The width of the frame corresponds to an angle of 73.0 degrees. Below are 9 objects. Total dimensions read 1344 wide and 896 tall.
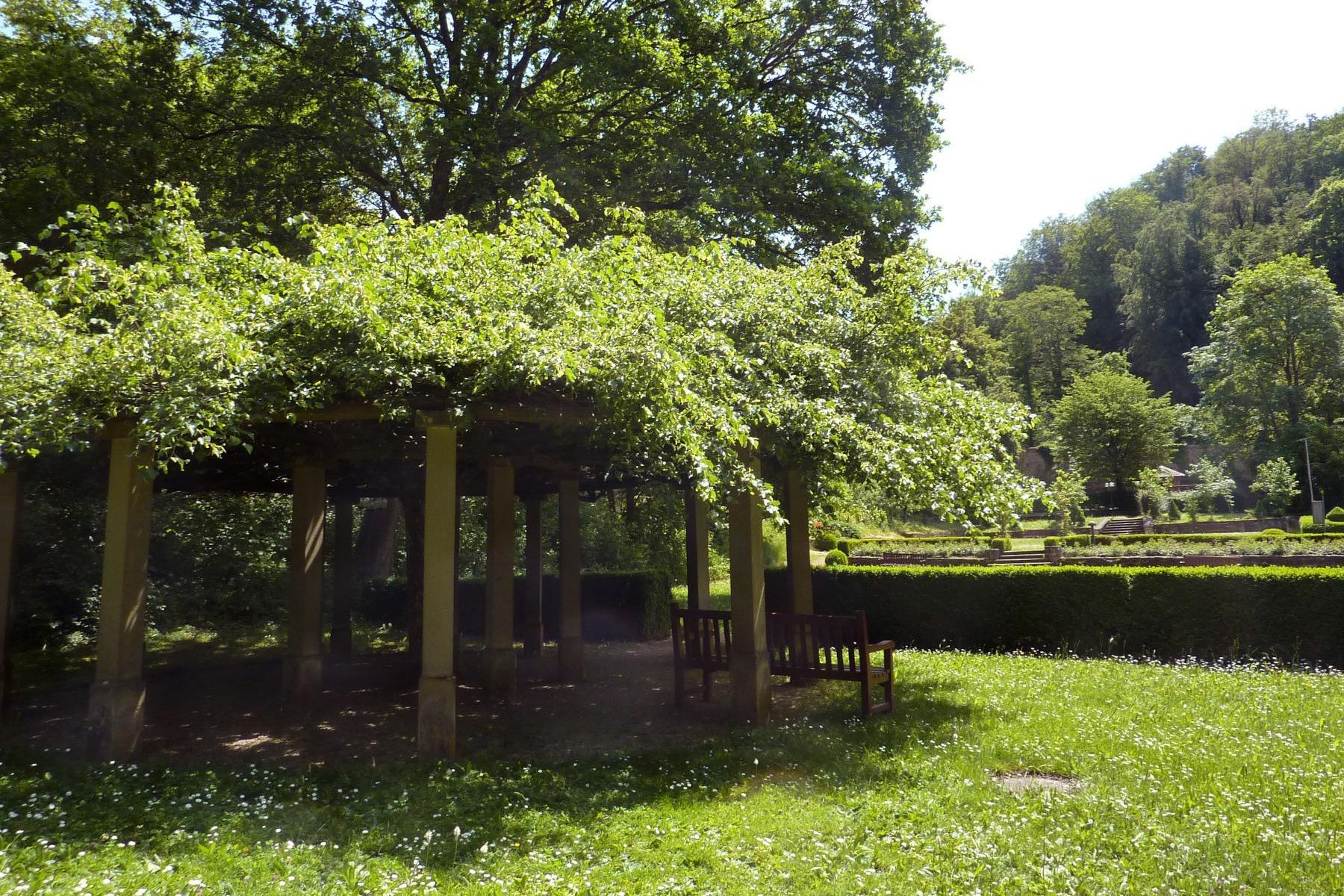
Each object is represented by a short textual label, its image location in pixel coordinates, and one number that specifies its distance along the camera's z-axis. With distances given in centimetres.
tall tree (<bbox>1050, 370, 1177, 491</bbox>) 5062
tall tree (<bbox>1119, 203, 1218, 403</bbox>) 7144
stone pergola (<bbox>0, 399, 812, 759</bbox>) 681
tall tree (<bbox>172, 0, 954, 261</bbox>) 1234
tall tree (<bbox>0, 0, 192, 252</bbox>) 1120
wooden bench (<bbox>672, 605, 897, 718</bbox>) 818
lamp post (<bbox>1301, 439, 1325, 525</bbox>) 4120
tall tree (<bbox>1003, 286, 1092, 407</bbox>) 7244
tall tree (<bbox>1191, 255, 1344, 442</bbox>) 5138
